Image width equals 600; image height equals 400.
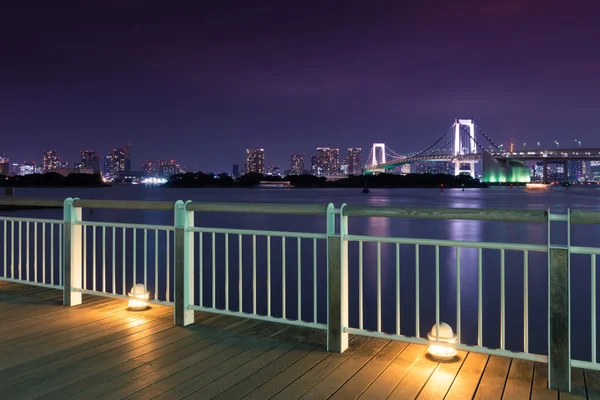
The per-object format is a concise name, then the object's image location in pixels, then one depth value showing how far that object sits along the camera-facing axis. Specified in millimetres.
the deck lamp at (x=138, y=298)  4789
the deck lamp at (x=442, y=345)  3459
